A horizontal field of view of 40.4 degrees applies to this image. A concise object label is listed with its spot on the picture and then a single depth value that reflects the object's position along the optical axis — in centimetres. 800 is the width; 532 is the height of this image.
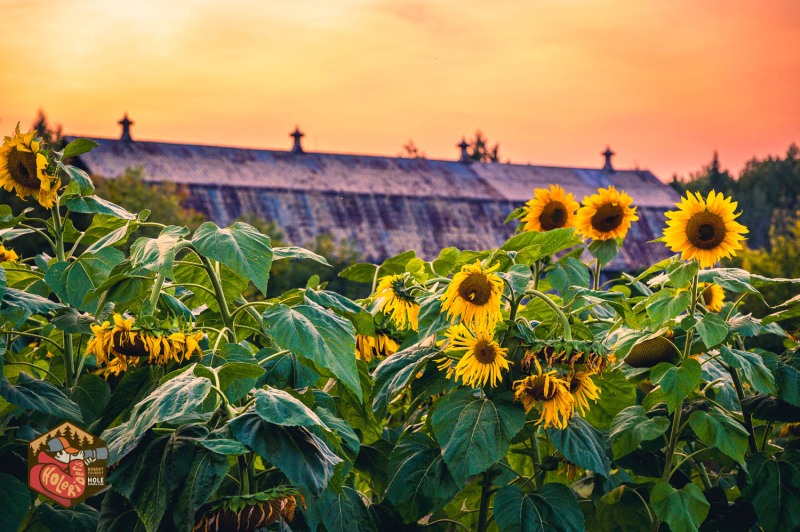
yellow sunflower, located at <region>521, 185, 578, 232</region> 438
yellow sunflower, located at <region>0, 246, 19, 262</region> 397
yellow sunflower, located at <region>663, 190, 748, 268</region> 329
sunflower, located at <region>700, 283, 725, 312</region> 446
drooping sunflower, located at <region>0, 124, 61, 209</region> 323
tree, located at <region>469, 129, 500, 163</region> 5406
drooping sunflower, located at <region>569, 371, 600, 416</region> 292
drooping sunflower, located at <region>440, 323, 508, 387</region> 293
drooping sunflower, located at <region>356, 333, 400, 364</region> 345
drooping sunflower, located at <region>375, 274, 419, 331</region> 325
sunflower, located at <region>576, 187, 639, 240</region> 420
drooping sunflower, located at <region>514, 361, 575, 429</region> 285
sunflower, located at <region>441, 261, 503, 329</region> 296
